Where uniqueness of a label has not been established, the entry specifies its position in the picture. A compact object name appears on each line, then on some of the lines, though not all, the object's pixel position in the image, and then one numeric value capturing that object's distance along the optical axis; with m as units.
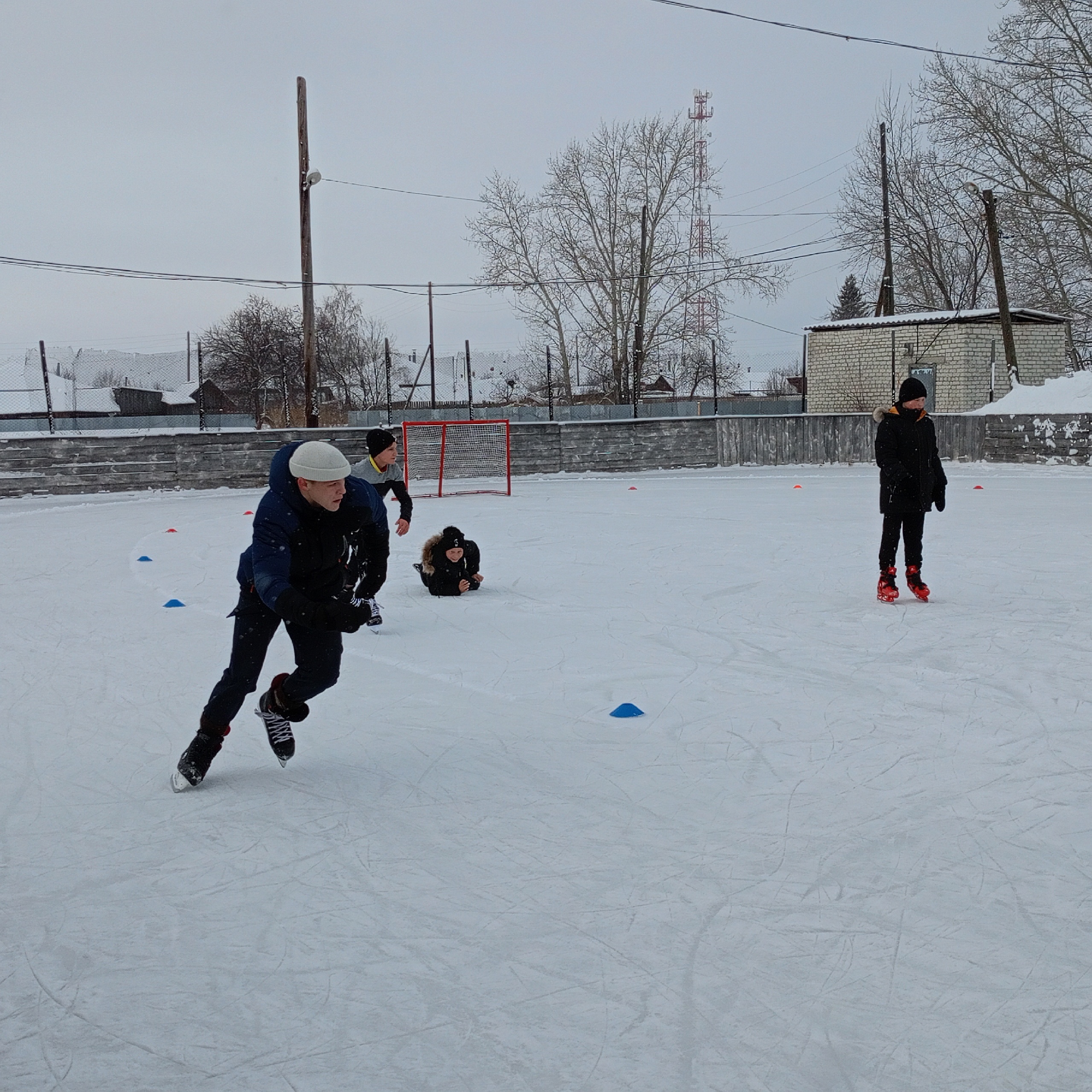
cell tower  41.09
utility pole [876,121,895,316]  39.38
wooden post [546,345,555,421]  24.31
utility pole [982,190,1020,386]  28.64
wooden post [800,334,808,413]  33.22
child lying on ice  8.33
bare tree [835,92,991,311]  42.28
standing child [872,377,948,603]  7.65
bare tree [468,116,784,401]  40.88
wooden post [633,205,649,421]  40.31
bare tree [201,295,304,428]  39.00
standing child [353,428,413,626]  7.27
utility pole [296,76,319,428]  23.02
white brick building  33.03
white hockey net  21.27
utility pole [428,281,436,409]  31.33
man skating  3.70
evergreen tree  85.88
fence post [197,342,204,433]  20.73
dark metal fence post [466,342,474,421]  27.09
